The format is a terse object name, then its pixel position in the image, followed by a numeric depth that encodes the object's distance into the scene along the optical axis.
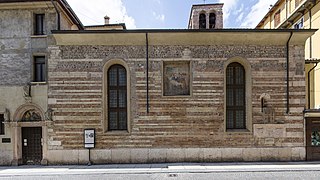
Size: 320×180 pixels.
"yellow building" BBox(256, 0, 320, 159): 10.77
